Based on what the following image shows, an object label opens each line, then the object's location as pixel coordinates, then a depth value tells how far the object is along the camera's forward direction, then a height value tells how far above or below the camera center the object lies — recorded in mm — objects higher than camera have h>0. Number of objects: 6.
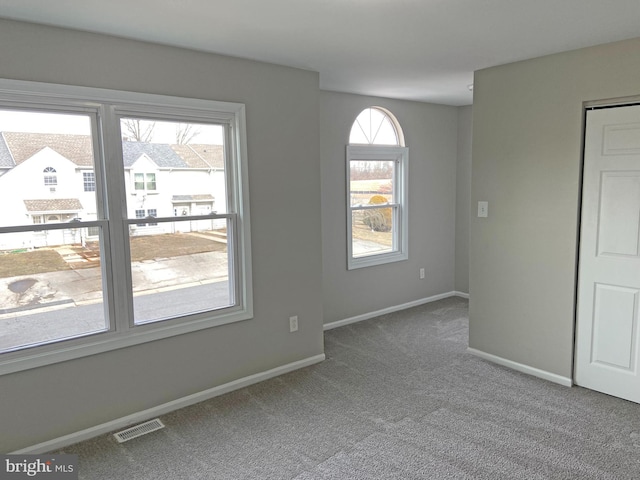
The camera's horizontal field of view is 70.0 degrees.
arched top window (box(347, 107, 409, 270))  4605 -37
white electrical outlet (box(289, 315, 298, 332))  3540 -1047
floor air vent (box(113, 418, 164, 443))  2654 -1418
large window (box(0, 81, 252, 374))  2436 -182
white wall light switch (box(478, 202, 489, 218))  3592 -192
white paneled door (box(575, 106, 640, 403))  2871 -472
